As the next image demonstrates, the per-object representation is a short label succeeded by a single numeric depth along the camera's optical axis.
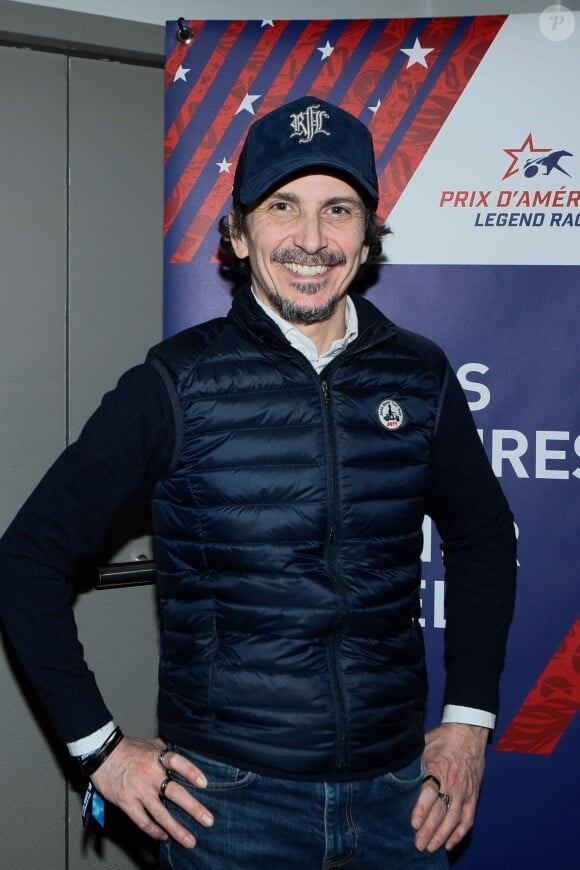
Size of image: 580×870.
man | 1.35
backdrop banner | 1.82
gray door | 2.05
